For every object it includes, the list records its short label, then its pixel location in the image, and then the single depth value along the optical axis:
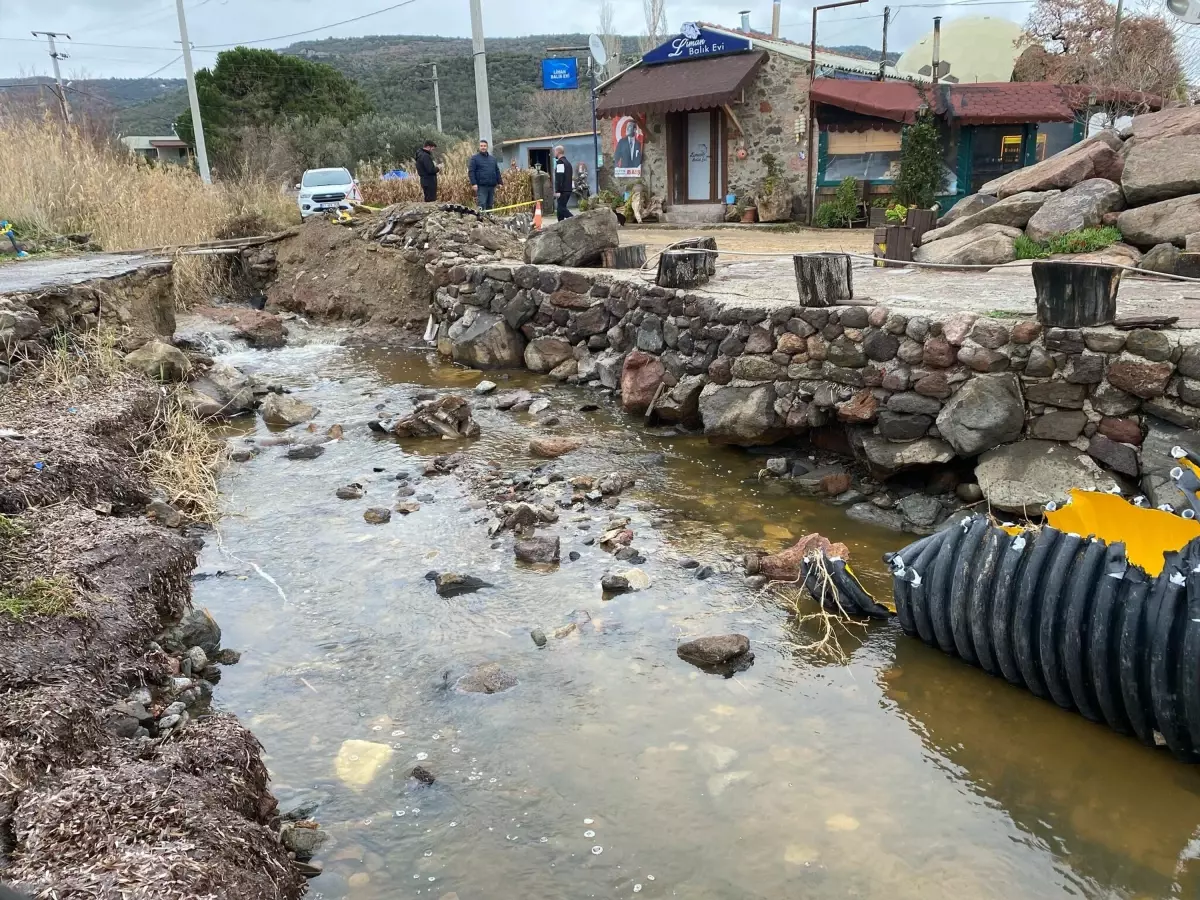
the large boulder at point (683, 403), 7.98
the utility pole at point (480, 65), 16.48
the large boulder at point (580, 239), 10.63
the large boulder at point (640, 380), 8.48
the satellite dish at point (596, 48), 22.47
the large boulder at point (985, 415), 5.86
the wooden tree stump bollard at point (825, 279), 6.87
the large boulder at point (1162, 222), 8.02
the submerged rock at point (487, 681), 4.31
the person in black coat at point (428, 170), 15.68
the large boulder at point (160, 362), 8.67
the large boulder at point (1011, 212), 9.35
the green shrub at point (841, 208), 16.72
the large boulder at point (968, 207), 10.40
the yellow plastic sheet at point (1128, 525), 4.11
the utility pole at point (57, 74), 30.66
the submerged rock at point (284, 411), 8.76
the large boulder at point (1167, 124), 9.13
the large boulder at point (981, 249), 8.66
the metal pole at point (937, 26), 20.43
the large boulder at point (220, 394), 8.75
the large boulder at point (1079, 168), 9.59
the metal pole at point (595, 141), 21.28
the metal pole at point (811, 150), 17.52
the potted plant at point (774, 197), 18.12
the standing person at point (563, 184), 15.86
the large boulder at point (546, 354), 10.20
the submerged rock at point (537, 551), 5.61
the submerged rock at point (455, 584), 5.23
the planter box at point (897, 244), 9.34
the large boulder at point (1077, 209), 8.75
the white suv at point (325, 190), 19.38
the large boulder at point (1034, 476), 5.59
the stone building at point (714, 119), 18.06
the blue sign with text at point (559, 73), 23.66
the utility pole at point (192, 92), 23.41
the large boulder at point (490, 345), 10.77
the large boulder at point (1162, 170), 8.47
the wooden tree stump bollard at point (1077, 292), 5.50
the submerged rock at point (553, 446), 7.62
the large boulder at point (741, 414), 7.23
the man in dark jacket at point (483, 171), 15.47
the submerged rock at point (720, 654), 4.48
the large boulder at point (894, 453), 6.20
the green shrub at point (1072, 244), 8.37
